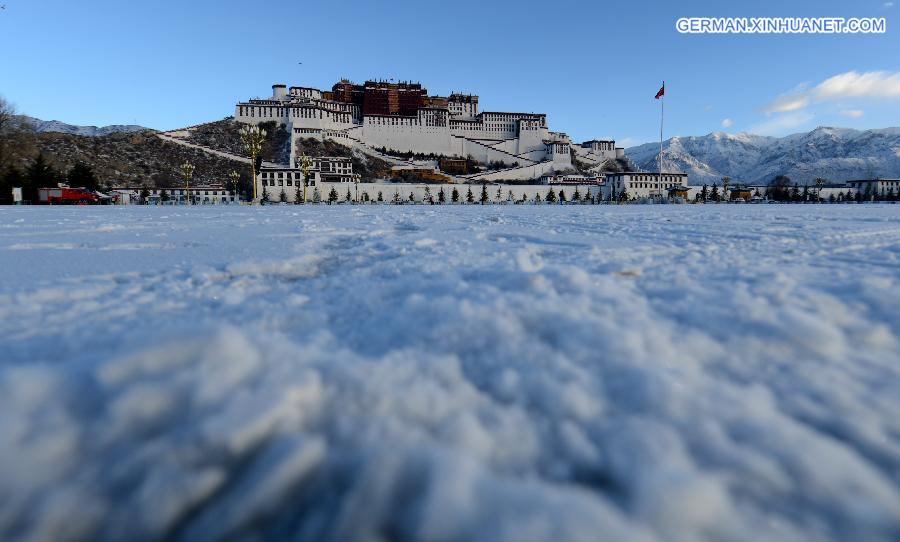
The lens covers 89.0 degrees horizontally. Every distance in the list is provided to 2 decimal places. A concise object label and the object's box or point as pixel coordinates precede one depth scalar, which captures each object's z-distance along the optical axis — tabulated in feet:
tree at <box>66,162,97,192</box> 153.48
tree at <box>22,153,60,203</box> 128.59
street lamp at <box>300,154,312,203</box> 157.77
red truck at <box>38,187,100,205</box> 111.75
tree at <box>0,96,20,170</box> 151.66
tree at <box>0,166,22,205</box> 123.13
